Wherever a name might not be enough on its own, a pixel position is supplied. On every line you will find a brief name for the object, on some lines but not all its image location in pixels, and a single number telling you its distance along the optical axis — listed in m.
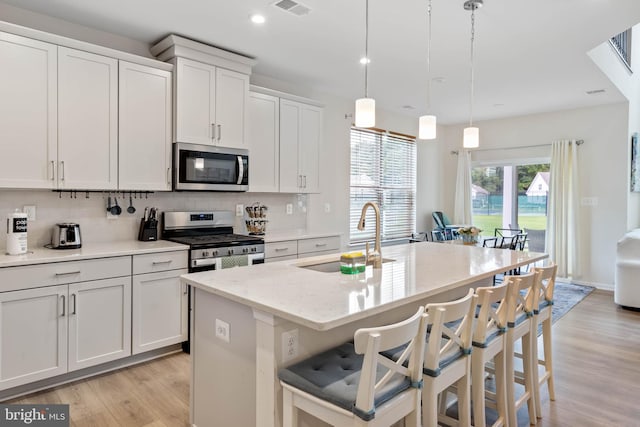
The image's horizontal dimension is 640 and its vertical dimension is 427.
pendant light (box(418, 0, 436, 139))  2.79
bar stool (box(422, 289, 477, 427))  1.61
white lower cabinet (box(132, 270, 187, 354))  3.04
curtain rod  5.94
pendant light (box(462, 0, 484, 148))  2.82
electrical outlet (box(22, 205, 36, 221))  3.00
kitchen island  1.59
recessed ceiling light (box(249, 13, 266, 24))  3.01
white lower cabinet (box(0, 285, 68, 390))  2.48
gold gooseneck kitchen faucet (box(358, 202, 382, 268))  2.36
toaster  2.98
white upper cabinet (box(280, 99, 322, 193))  4.40
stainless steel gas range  3.32
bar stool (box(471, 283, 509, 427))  1.94
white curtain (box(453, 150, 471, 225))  7.20
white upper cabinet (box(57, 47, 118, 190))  2.90
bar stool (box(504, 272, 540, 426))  2.17
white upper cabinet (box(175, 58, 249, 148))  3.44
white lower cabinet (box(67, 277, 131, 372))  2.75
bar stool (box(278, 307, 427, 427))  1.31
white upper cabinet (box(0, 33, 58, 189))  2.66
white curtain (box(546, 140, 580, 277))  5.98
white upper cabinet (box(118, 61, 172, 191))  3.19
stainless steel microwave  3.46
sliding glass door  6.59
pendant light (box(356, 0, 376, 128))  2.43
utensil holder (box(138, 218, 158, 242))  3.47
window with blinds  5.78
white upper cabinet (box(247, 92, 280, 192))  4.11
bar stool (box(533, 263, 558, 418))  2.43
